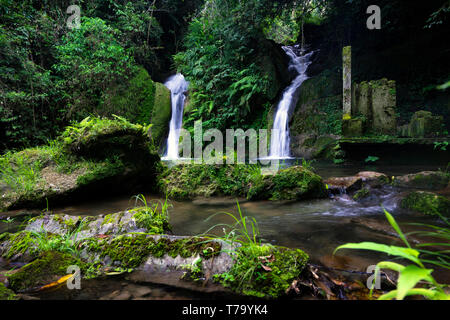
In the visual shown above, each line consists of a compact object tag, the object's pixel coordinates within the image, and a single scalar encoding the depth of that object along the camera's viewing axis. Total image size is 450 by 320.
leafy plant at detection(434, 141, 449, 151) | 6.90
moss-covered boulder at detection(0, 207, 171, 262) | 2.21
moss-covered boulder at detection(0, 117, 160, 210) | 4.45
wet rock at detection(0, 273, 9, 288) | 1.69
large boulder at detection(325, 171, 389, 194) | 4.89
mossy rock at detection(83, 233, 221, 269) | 1.96
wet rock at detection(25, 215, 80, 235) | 2.54
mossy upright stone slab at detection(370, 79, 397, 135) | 8.41
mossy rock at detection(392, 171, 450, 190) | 4.74
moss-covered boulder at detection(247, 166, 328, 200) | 4.61
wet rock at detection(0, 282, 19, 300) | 1.47
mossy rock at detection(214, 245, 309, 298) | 1.59
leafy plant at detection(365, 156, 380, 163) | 8.50
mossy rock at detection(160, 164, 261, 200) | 4.95
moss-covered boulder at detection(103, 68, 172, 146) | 12.32
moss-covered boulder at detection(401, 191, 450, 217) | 3.44
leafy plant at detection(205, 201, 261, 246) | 2.82
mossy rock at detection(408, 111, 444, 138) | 7.82
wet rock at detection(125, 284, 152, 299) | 1.65
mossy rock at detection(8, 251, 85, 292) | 1.71
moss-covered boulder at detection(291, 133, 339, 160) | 10.08
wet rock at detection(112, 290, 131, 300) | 1.63
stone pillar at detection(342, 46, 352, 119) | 9.03
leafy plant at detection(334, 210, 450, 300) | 0.83
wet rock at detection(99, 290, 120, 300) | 1.63
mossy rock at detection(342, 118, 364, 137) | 8.63
